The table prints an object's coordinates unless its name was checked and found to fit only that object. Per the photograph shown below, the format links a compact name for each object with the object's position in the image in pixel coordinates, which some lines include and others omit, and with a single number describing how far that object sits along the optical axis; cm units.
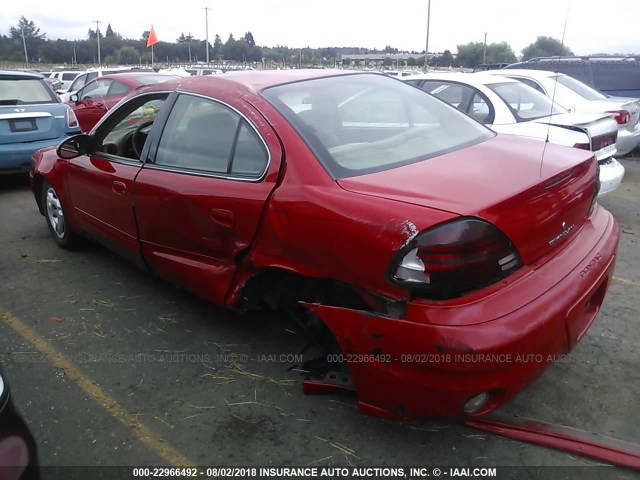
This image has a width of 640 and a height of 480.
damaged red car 206
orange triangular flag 1659
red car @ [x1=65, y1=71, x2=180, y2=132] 949
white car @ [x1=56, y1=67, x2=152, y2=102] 1416
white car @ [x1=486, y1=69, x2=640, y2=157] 710
